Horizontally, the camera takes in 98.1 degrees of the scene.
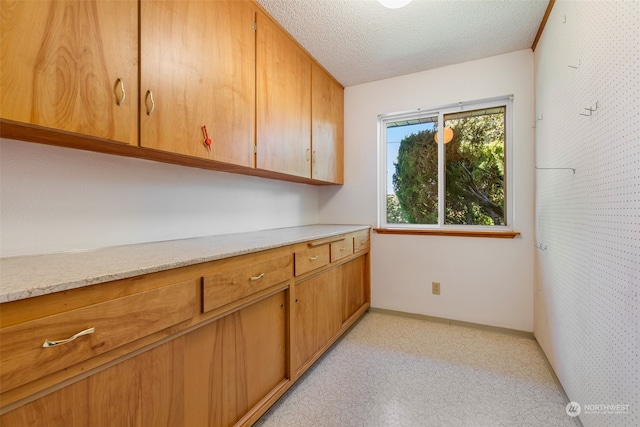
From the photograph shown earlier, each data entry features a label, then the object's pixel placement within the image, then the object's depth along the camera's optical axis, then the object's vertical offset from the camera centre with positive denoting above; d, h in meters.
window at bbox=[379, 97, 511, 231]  2.45 +0.43
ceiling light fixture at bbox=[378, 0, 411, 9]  1.57 +1.20
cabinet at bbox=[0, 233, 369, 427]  0.65 -0.44
